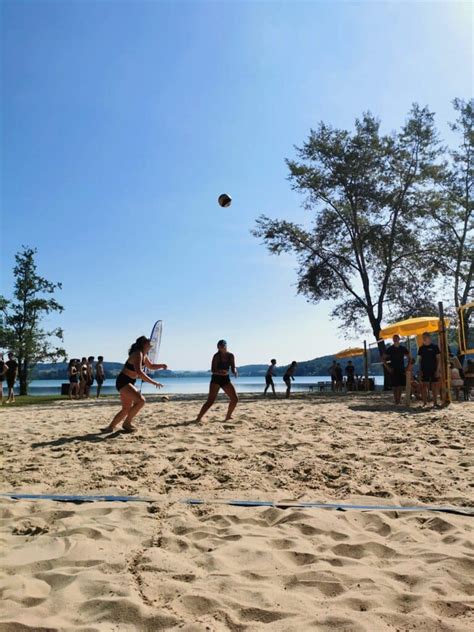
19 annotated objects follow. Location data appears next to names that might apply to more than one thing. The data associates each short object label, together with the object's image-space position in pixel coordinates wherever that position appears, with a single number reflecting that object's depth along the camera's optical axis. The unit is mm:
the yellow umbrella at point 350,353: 25328
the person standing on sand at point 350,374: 21734
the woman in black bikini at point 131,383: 7004
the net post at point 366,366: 19314
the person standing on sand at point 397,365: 11141
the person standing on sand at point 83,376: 16719
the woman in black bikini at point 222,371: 8289
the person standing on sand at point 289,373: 16750
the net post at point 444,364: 10641
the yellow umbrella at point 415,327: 13820
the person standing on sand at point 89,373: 17311
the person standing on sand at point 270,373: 16508
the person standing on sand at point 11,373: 15266
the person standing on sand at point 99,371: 16859
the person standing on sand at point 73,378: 16447
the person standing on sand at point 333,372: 22648
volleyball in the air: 12055
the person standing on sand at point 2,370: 14094
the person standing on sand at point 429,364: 10109
